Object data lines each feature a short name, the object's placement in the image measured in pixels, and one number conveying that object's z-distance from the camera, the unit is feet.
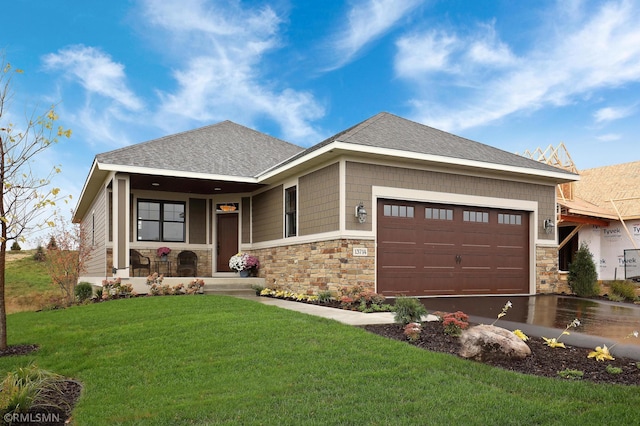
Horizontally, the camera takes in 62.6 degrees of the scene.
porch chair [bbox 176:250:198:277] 57.93
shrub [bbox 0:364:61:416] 15.93
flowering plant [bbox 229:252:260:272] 53.52
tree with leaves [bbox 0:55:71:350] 25.46
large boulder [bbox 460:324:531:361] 20.61
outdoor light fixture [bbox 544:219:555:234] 51.19
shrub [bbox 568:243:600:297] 49.70
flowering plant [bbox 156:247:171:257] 56.08
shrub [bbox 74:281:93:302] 47.78
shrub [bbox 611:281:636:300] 48.72
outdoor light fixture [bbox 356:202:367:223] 39.93
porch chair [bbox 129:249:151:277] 55.26
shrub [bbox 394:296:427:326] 26.27
